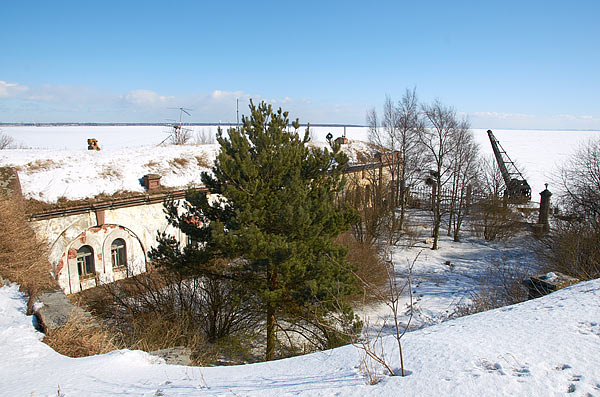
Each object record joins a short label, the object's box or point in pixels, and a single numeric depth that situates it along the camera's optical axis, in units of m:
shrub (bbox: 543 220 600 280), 11.45
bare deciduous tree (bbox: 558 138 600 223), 16.58
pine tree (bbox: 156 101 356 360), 7.87
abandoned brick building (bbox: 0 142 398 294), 12.72
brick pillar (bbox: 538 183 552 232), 23.77
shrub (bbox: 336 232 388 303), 14.68
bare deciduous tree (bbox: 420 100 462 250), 22.50
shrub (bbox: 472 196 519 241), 24.05
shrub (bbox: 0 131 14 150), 35.61
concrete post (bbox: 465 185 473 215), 26.09
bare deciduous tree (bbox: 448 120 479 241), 24.27
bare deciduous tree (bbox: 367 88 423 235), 24.72
